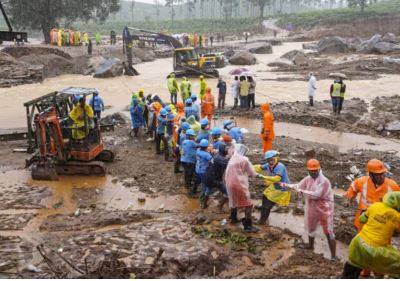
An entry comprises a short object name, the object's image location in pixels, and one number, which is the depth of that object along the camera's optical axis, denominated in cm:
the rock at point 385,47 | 3834
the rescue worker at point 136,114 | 1465
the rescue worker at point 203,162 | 906
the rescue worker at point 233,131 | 1085
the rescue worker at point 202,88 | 1862
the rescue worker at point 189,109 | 1380
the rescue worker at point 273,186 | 777
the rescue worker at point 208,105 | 1588
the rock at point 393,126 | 1541
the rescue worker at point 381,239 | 499
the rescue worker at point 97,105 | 1550
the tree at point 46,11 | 4219
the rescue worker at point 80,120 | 1127
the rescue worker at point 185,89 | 1788
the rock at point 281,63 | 3540
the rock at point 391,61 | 3156
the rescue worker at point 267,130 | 1198
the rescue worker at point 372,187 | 626
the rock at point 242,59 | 3884
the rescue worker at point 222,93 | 1946
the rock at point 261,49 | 4800
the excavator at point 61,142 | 1077
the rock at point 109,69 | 3119
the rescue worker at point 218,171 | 858
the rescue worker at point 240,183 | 779
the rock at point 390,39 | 4288
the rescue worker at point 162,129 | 1250
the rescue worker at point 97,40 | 4681
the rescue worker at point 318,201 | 685
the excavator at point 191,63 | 2936
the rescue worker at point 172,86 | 1936
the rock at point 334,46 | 4277
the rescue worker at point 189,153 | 984
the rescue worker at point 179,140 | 1059
